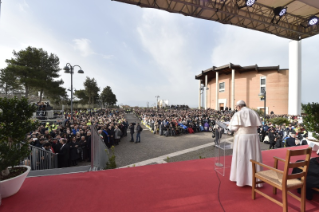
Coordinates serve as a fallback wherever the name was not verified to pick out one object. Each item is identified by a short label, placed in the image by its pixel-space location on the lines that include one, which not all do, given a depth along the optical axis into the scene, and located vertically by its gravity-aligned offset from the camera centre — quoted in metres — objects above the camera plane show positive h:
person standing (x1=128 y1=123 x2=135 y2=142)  11.20 -1.92
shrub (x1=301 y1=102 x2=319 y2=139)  4.26 -0.34
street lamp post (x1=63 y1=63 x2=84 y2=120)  11.20 +2.77
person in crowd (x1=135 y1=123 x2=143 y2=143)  10.81 -2.11
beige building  29.23 +4.32
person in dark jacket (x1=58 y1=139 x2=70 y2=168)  6.12 -2.22
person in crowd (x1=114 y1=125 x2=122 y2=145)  10.35 -2.22
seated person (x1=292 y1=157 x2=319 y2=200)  2.44 -1.28
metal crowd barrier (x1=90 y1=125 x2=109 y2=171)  4.00 -1.54
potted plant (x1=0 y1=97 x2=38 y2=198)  2.43 -0.60
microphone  3.10 -0.45
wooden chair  2.03 -1.14
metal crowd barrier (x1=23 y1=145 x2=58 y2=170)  4.71 -1.96
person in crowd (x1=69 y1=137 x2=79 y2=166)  6.69 -2.28
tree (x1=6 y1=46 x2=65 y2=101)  22.45 +5.52
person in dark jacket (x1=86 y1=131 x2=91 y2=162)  7.37 -2.09
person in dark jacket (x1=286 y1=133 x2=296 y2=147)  6.95 -1.71
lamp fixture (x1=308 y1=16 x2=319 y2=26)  8.83 +5.31
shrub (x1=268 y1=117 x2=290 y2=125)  16.94 -1.83
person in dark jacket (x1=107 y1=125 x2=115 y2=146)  9.73 -1.98
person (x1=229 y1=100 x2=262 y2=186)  2.82 -0.75
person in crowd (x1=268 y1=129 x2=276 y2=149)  8.31 -1.89
